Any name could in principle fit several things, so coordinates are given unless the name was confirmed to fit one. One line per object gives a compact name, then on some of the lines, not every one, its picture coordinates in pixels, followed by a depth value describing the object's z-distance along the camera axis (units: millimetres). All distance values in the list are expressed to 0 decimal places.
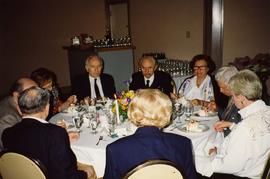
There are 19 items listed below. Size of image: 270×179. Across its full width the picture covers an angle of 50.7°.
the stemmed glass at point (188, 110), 2811
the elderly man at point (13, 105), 2492
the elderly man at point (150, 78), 3779
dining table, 2252
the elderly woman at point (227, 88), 2562
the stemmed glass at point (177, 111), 2789
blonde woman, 1571
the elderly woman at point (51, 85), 3238
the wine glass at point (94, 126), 2525
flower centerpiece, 2617
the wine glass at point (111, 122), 2455
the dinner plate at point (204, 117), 2752
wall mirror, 8047
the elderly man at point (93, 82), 3799
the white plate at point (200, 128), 2433
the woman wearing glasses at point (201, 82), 3572
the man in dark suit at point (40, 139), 1810
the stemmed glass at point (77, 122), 2582
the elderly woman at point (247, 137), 1882
